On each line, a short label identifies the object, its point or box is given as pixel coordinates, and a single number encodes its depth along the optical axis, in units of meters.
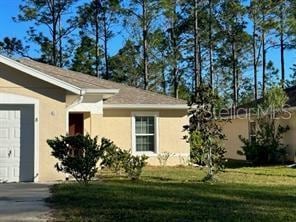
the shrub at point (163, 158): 22.69
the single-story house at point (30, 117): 15.27
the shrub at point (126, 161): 15.70
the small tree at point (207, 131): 15.40
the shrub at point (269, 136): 23.69
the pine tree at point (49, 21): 43.72
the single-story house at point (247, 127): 24.12
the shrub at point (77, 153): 13.50
